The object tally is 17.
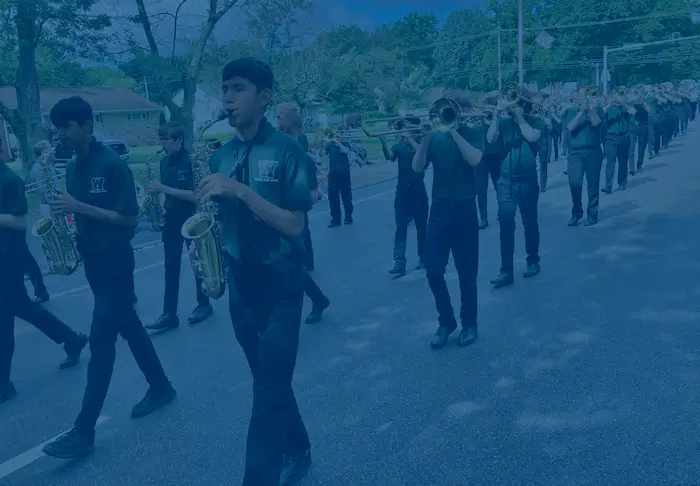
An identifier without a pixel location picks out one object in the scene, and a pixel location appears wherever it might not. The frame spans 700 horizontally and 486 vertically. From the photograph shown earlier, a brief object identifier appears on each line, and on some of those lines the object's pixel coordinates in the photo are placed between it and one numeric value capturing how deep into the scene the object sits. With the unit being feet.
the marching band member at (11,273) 15.76
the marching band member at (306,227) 21.26
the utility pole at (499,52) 190.15
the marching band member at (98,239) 13.56
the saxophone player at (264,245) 10.40
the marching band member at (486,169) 25.67
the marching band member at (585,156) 33.37
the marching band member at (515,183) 24.39
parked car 93.70
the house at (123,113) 182.09
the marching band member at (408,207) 27.55
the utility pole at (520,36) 114.73
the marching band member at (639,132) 47.03
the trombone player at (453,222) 18.39
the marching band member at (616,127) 40.70
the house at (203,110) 143.13
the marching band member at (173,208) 21.13
